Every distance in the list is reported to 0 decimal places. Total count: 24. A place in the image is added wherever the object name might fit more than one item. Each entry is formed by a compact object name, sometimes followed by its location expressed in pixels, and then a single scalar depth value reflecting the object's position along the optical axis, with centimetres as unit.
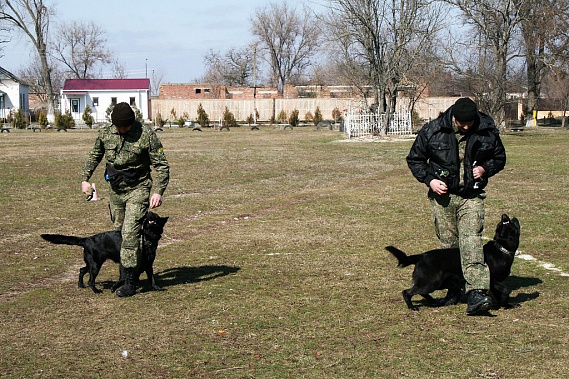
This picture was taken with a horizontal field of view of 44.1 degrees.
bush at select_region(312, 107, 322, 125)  5809
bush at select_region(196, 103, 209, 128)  5794
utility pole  6058
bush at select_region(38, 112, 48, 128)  5508
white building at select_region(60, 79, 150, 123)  7112
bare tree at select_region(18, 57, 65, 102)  9088
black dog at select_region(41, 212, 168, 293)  679
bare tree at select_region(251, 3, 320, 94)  8656
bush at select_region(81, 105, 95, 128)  5712
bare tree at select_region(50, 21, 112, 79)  8550
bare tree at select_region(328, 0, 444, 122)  3555
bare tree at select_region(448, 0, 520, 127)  3900
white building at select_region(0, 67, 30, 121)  6925
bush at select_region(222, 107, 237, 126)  5653
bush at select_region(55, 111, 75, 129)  5334
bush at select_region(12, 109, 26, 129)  5538
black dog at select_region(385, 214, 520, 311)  578
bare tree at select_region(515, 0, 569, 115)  4178
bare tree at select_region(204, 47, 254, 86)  9194
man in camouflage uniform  659
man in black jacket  562
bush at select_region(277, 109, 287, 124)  6138
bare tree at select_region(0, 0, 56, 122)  6450
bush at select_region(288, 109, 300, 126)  5734
